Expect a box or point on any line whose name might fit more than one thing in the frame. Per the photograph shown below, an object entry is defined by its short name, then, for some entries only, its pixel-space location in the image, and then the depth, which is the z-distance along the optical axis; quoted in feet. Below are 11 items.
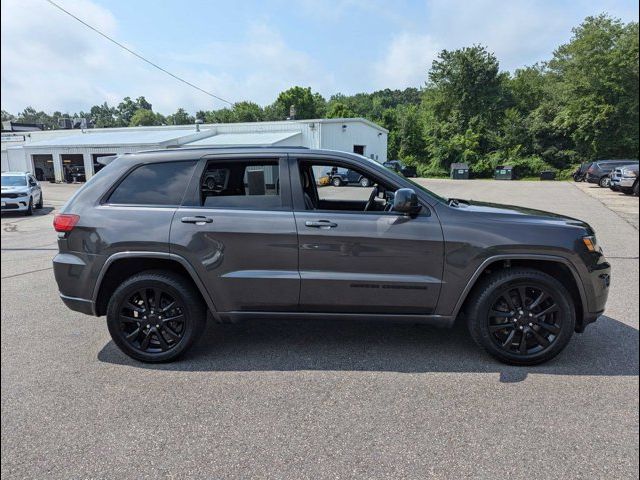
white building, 95.50
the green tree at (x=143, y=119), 345.72
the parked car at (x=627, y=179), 60.59
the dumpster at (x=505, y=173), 127.75
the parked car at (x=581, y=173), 104.84
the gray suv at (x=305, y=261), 11.02
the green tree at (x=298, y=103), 266.16
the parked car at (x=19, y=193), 46.26
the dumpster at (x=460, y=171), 129.29
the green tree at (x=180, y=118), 353.57
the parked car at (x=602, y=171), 80.55
